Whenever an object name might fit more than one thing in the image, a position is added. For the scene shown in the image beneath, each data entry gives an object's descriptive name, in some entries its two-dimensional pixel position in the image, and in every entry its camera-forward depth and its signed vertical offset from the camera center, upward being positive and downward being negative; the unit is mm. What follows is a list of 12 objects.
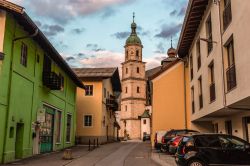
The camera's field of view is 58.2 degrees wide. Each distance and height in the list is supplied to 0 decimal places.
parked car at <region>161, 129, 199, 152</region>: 15456 -1167
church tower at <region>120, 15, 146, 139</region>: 63161 +7079
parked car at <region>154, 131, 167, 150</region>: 17181 -1607
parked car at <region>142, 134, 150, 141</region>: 44062 -3711
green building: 11105 +1805
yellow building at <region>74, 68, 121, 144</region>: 27084 +1613
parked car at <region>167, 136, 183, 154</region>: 12840 -1511
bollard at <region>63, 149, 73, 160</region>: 13280 -2206
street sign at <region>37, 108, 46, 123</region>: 12287 +58
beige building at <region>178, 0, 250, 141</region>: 8319 +2640
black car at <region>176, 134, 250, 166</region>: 8177 -1177
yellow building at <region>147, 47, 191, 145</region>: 19576 +1794
